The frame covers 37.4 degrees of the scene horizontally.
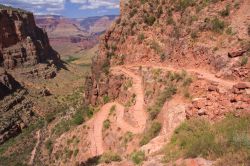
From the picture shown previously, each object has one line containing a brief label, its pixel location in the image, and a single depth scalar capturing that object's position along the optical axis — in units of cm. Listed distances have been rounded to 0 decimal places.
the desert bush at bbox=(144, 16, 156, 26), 3528
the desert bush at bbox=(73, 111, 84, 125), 3568
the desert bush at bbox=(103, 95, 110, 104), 3519
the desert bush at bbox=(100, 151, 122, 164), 1792
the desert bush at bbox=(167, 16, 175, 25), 3275
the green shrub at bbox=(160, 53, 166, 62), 3145
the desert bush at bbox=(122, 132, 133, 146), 2541
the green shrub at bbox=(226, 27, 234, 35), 2655
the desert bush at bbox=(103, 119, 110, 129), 2986
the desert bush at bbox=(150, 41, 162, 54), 3247
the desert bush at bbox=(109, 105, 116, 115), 3203
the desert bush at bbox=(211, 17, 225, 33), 2770
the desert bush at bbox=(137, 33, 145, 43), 3500
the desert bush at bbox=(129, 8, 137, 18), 3783
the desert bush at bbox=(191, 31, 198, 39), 2899
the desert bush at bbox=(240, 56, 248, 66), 2240
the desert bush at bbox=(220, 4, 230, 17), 2861
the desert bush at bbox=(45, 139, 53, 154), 3639
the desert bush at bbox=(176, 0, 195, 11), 3198
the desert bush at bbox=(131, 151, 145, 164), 1600
